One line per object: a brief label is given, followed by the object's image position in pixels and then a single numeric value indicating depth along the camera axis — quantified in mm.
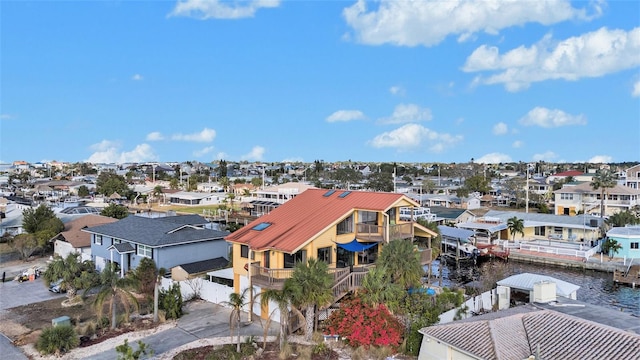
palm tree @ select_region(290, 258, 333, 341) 18422
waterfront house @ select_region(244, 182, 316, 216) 71812
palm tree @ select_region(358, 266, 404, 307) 19416
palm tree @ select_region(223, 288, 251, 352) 18166
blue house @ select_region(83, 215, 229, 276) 29672
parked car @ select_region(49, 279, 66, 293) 27881
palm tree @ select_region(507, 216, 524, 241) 47812
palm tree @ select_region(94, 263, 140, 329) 20578
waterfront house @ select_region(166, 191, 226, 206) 90250
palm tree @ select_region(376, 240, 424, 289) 21234
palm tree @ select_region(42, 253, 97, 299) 26172
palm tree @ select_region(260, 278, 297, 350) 18203
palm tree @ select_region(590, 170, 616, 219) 54438
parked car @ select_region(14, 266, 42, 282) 31312
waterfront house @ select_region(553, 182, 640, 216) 59438
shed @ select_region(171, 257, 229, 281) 28734
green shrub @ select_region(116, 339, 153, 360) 15513
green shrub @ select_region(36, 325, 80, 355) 18484
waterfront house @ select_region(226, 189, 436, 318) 21781
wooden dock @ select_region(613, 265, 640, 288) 34250
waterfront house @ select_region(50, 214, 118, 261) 36438
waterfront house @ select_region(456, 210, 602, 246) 47594
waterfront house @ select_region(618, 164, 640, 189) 71812
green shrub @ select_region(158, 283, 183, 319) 22522
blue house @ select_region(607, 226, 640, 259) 39625
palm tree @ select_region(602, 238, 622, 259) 39969
